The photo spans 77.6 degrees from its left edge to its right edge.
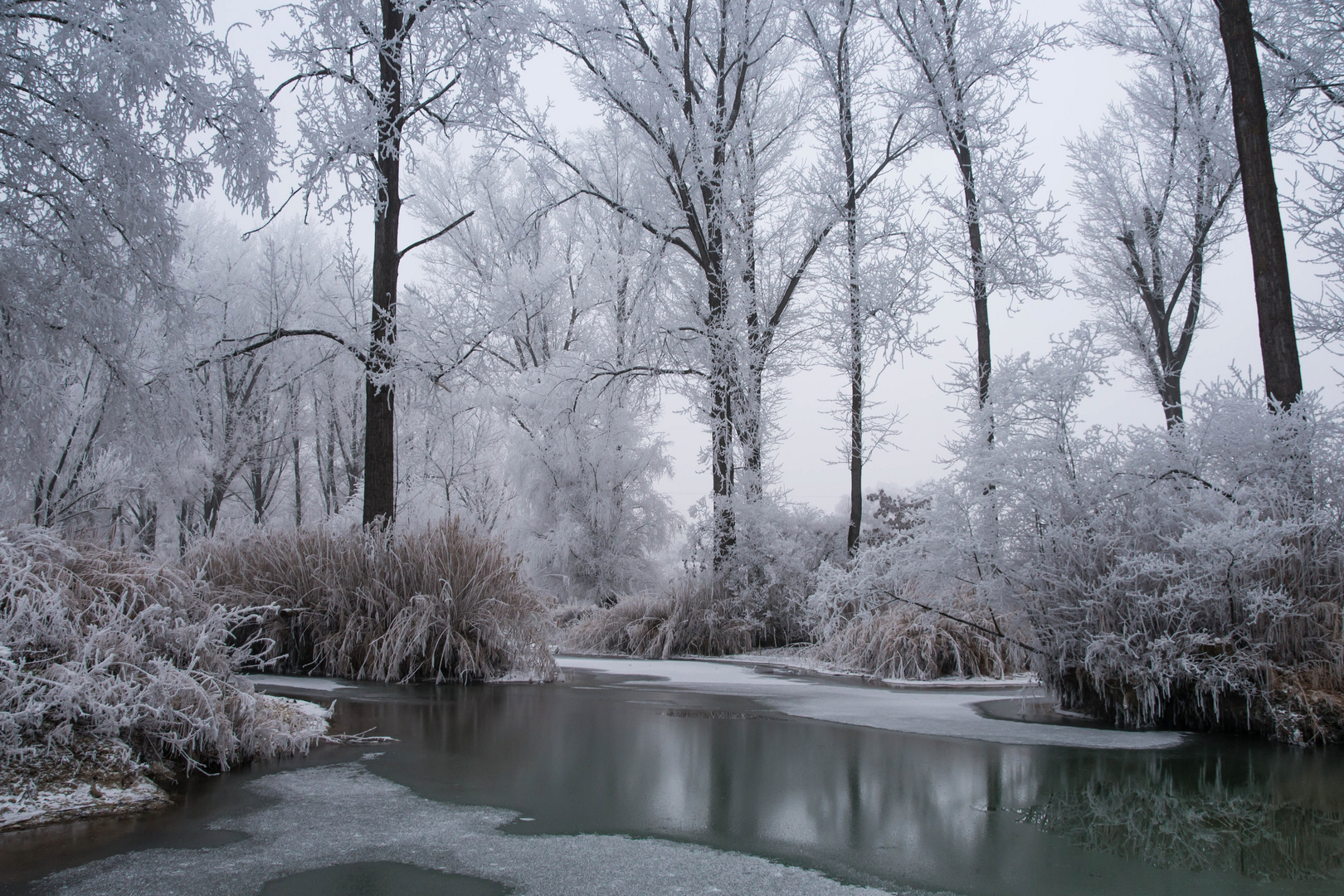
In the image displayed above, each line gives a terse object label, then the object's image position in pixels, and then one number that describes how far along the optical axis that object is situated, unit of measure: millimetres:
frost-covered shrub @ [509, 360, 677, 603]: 17219
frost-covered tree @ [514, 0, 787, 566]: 11102
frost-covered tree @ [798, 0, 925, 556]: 11789
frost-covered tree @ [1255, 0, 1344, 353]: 7840
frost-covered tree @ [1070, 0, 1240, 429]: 14305
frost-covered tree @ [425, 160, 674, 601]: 12773
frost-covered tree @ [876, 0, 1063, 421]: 11008
